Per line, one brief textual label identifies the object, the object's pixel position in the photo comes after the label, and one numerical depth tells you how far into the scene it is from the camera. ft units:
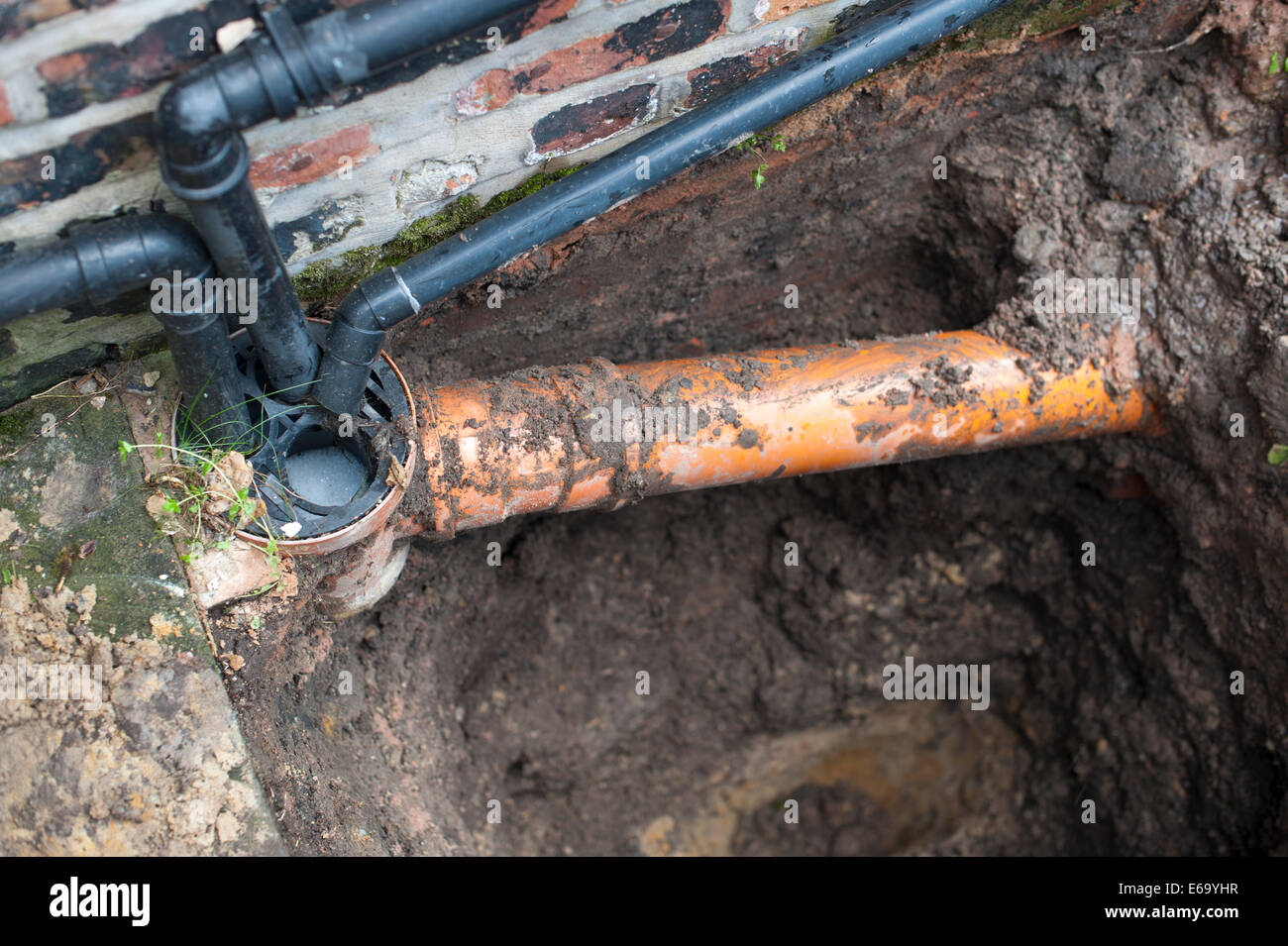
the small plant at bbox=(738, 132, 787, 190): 3.57
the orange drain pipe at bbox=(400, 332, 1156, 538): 3.27
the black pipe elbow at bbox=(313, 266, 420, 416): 2.97
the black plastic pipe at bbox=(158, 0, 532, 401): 2.57
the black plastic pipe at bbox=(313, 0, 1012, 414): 2.99
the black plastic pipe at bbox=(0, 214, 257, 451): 2.71
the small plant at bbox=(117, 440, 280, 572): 2.95
